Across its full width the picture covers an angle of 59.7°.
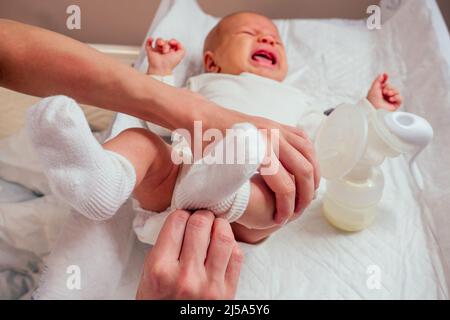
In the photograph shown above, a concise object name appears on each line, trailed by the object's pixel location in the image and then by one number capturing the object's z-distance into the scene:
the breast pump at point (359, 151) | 0.64
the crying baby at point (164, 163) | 0.46
